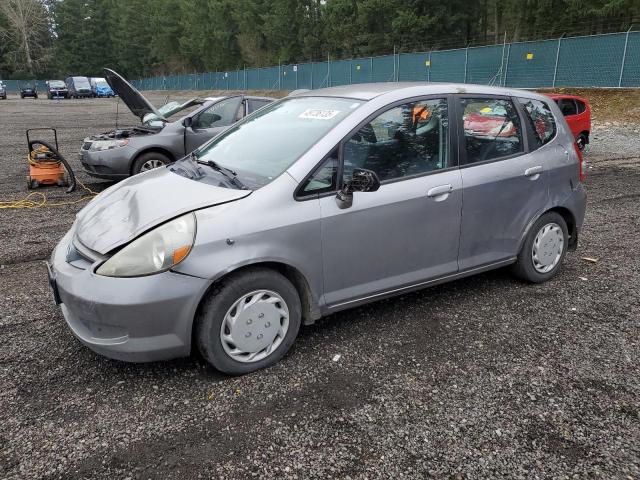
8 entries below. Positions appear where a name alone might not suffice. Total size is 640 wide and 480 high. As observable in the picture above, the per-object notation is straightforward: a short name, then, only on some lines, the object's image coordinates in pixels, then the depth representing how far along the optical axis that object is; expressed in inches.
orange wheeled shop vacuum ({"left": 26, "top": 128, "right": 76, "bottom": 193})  333.1
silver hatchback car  113.3
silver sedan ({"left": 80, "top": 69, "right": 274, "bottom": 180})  324.5
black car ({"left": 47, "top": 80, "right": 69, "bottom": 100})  2023.9
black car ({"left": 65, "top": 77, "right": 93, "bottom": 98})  2098.9
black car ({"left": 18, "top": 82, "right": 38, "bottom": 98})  2098.9
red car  467.2
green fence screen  774.5
